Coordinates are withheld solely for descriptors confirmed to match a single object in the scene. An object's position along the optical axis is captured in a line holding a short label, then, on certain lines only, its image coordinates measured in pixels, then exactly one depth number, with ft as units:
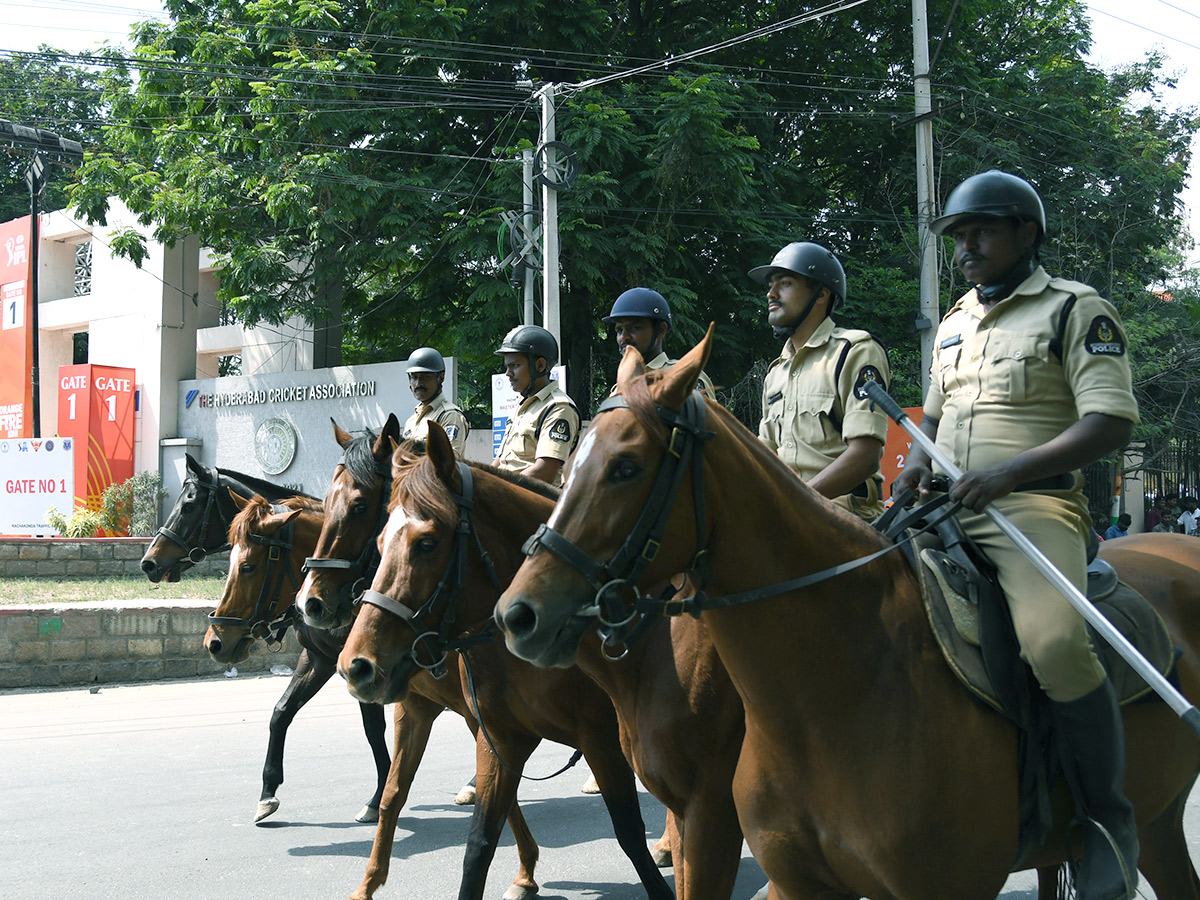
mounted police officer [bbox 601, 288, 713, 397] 18.61
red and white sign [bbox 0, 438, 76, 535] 73.20
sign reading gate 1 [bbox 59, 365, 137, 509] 76.54
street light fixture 68.23
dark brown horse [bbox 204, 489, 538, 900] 20.56
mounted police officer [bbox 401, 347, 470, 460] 23.12
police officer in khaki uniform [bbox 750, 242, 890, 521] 14.06
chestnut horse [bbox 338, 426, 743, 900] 12.55
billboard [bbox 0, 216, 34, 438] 84.23
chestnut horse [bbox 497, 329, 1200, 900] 8.49
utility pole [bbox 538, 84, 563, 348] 47.83
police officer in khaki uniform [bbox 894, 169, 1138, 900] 9.46
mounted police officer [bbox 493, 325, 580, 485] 20.54
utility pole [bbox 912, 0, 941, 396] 54.03
